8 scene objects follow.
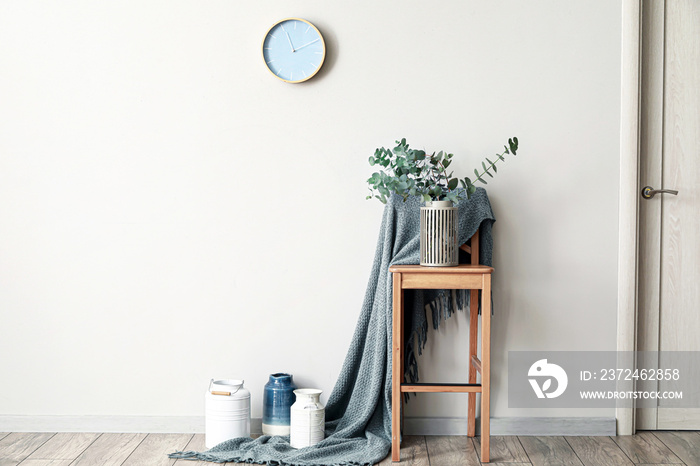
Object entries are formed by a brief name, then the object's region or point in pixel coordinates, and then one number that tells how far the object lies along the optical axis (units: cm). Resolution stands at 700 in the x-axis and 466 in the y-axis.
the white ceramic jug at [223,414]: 218
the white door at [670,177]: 236
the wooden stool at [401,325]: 204
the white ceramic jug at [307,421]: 215
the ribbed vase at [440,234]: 209
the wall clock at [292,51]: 231
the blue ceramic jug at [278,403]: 226
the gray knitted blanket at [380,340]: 217
